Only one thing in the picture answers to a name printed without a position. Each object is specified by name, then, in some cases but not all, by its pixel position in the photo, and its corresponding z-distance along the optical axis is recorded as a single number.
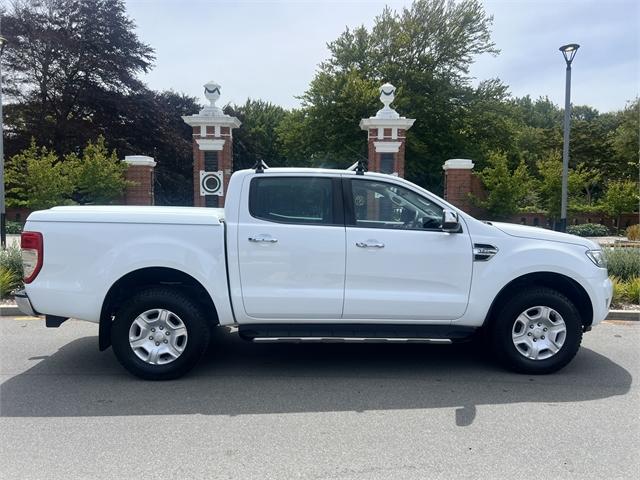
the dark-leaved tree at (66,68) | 27.92
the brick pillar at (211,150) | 13.47
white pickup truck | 4.55
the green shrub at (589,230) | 20.02
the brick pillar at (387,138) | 13.66
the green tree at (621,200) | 21.48
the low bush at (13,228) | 18.44
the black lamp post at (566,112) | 13.04
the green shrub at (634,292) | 7.96
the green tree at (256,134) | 36.59
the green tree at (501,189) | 14.80
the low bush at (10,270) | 7.72
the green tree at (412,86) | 27.75
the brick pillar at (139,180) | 14.18
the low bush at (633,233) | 16.65
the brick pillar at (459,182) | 14.43
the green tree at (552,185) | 17.39
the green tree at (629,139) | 34.28
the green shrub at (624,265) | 8.82
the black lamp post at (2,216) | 11.51
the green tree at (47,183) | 15.31
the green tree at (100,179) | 14.33
